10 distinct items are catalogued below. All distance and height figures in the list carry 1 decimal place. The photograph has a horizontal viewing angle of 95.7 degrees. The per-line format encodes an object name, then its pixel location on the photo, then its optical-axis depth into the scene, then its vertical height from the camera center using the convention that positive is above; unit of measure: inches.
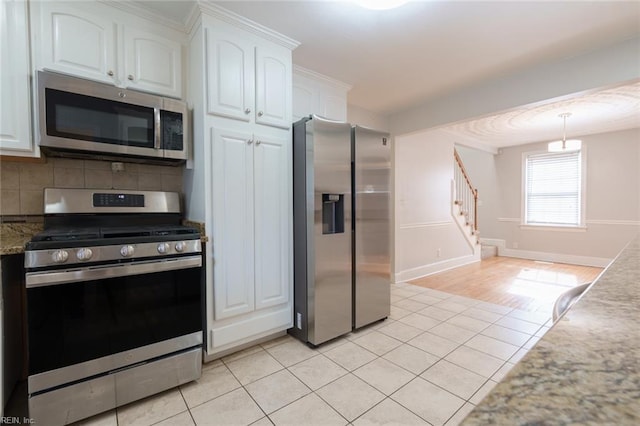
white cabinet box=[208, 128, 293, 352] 81.9 -8.9
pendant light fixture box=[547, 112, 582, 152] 174.7 +37.5
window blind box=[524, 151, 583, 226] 223.3 +13.5
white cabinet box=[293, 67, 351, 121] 113.9 +46.3
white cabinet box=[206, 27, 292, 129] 80.9 +38.5
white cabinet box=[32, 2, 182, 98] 68.2 +41.3
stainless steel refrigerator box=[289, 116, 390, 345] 92.4 -8.0
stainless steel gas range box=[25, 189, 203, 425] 57.4 -22.6
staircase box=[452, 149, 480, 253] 213.5 +0.6
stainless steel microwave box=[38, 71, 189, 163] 66.7 +21.7
